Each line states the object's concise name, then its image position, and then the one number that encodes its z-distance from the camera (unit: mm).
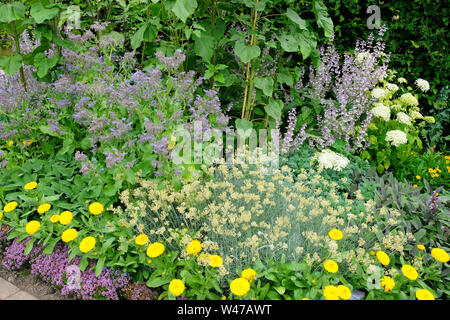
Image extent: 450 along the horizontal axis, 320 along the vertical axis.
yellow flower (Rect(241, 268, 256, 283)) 1655
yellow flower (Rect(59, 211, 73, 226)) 1978
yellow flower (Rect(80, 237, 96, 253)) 1856
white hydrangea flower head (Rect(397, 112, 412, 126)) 3303
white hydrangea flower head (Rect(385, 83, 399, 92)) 3446
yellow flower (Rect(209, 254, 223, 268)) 1681
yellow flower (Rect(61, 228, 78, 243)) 1910
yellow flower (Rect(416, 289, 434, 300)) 1609
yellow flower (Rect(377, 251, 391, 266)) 1737
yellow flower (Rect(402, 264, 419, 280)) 1665
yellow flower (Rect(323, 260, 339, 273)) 1653
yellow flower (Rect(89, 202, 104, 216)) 2037
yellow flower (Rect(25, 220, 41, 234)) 1970
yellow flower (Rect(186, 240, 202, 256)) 1755
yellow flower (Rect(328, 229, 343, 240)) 1804
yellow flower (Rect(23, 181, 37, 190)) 2209
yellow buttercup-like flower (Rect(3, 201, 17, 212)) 2084
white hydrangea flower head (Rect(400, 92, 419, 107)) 3494
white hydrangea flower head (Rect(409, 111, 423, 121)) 3492
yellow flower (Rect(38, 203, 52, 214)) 2032
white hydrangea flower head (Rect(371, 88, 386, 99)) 3219
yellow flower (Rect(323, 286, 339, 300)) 1539
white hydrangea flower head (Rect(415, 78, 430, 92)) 3706
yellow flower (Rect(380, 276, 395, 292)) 1676
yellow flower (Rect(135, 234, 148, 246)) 1840
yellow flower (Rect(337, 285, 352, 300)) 1544
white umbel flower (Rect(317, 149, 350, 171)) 2695
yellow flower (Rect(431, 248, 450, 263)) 1752
